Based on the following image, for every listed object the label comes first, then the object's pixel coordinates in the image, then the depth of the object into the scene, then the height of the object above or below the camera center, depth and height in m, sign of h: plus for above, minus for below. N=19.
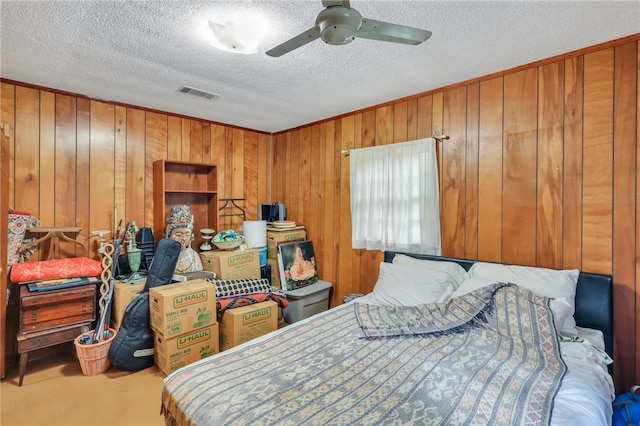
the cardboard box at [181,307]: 2.35 -0.78
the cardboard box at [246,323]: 2.64 -1.02
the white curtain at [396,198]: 2.73 +0.13
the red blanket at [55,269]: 2.30 -0.48
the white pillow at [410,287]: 2.26 -0.60
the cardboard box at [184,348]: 2.36 -1.12
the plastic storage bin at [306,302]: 3.35 -1.03
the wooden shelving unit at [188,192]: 3.22 +0.20
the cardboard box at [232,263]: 3.14 -0.57
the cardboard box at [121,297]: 2.61 -0.75
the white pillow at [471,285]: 2.10 -0.52
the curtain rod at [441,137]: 2.68 +0.65
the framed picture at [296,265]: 3.49 -0.65
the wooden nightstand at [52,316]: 2.25 -0.84
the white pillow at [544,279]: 1.89 -0.46
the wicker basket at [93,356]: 2.37 -1.16
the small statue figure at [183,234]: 3.12 -0.26
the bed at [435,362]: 1.20 -0.77
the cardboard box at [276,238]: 3.65 -0.34
